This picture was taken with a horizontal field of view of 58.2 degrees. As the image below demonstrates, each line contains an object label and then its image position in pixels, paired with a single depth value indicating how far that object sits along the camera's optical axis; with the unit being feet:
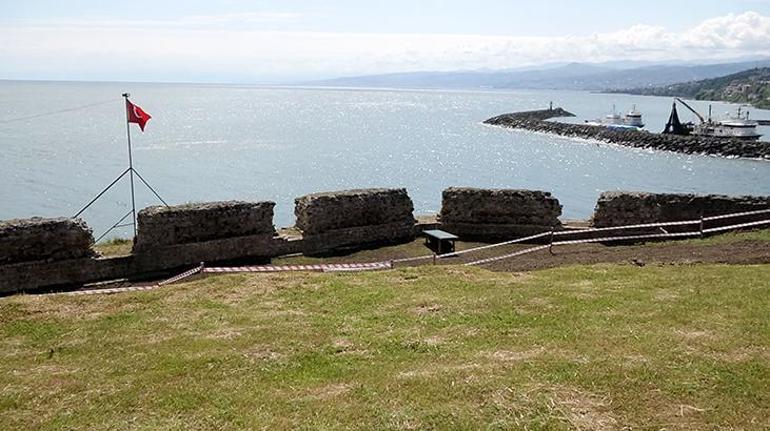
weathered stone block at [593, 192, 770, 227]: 68.64
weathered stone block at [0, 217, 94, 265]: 51.65
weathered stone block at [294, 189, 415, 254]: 64.13
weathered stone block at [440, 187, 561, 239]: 69.36
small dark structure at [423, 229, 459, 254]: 62.64
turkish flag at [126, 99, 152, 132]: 61.52
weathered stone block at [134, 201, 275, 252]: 56.90
